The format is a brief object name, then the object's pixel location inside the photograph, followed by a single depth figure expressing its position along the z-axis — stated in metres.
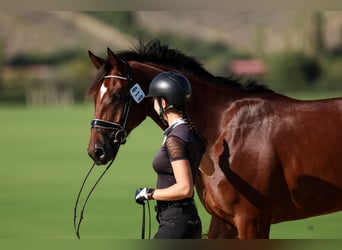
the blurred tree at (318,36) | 95.37
